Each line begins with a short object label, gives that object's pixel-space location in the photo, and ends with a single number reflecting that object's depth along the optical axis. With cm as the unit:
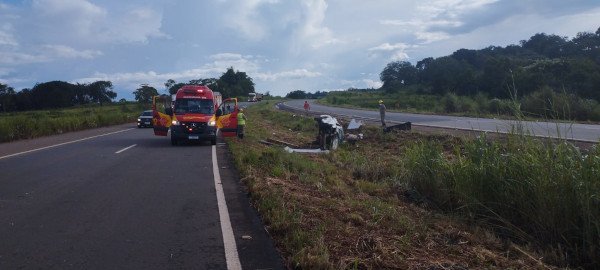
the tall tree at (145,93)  7250
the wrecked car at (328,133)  2066
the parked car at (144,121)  3938
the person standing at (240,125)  2483
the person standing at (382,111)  3003
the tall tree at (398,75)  10088
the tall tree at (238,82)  11671
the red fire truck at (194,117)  2142
